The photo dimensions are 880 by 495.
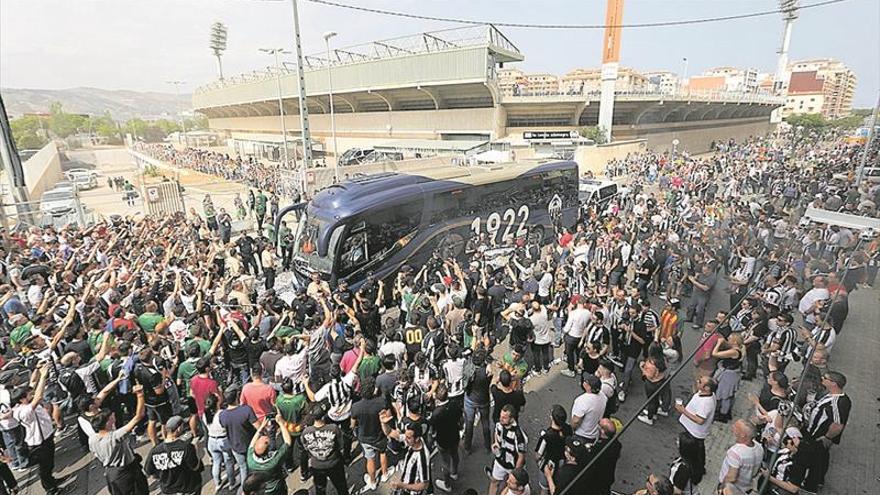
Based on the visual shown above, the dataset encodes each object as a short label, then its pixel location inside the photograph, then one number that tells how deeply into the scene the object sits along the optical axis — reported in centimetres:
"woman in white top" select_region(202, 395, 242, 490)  474
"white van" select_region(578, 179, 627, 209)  1850
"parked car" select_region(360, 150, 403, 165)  3470
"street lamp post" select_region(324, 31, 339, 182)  2112
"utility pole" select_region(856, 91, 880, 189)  1883
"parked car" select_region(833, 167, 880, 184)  1978
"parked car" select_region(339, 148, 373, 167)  3462
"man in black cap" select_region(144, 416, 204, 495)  414
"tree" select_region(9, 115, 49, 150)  7962
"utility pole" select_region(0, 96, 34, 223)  1526
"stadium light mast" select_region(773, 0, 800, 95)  7112
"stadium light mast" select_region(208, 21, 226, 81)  8119
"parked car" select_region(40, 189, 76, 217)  1738
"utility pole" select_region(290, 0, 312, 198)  1778
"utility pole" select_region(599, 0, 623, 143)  3725
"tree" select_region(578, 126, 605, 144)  3628
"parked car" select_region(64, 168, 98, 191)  3696
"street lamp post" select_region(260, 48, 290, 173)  2722
